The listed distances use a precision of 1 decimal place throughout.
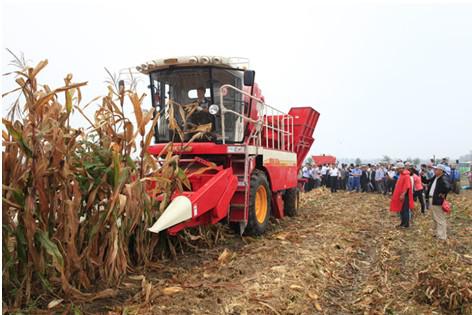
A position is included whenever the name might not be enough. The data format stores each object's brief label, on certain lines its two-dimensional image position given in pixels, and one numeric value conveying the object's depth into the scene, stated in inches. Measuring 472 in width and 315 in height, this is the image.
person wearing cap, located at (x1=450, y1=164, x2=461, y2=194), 634.2
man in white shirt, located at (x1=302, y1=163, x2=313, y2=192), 752.3
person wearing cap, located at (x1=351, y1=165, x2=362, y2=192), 722.2
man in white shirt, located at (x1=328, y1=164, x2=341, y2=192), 726.5
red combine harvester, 207.2
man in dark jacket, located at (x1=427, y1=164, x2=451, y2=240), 274.5
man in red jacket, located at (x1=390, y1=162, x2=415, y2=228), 325.7
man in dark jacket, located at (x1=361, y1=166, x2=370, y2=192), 718.5
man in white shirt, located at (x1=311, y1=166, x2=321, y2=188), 764.6
